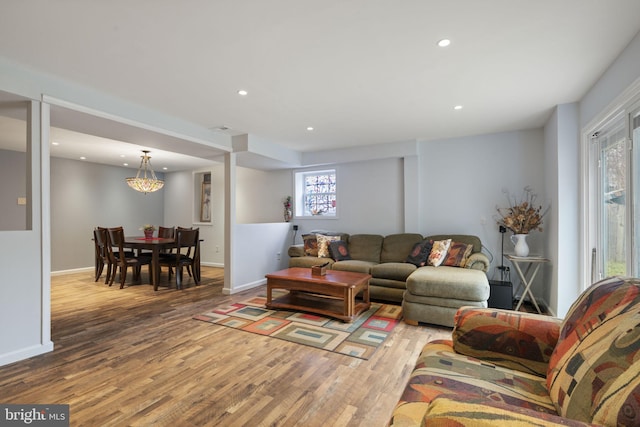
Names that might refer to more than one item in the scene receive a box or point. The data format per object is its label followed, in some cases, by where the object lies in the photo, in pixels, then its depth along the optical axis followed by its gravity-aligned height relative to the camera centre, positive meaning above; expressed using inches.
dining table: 194.5 -21.4
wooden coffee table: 134.6 -35.5
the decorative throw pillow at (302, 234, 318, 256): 197.9 -20.3
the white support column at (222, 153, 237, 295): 185.0 -2.7
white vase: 150.5 -16.2
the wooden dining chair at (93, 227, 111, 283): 206.1 -25.9
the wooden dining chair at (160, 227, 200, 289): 199.9 -29.9
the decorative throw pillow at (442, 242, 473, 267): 158.2 -21.7
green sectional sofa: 126.9 -29.0
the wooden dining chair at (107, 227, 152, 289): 198.5 -29.7
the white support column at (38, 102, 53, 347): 103.4 +0.5
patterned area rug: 111.1 -47.6
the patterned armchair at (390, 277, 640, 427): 33.2 -23.4
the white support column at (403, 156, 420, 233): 194.2 +12.5
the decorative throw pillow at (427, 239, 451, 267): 161.6 -20.6
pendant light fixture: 228.2 +24.5
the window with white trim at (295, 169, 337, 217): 234.2 +17.0
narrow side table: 142.5 -28.4
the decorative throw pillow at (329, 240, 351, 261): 191.6 -23.4
